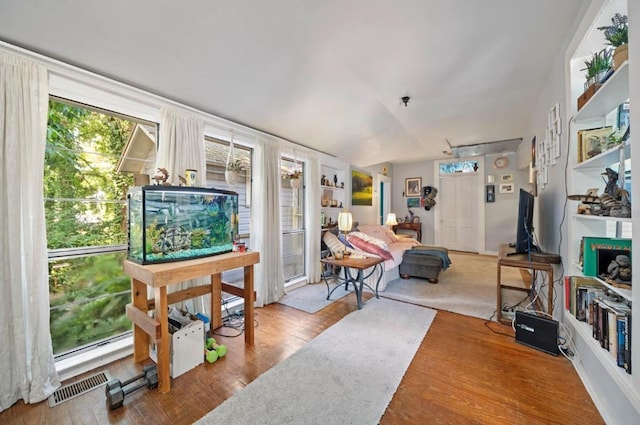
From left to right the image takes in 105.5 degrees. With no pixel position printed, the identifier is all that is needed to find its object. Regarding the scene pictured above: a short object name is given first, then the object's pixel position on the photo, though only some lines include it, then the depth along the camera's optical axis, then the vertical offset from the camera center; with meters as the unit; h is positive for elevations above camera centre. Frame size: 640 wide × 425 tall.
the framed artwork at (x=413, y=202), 7.11 +0.23
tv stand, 2.27 -0.53
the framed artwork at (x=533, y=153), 3.56 +0.84
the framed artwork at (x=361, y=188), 5.38 +0.53
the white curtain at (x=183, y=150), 2.27 +0.60
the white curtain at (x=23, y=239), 1.52 -0.17
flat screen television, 2.54 -0.15
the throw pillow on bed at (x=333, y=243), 3.66 -0.52
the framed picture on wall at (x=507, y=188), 5.86 +0.53
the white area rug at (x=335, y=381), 1.44 -1.21
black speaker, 2.02 -1.06
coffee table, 2.98 -0.72
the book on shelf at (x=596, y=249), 1.49 -0.25
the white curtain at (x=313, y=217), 4.04 -0.10
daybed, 3.67 -0.73
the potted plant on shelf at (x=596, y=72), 1.52 +0.90
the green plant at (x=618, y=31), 1.34 +1.03
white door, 6.27 -0.08
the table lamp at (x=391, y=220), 6.35 -0.25
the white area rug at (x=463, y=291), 3.01 -1.18
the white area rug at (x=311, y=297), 3.09 -1.21
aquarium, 1.80 -0.09
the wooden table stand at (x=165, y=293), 1.67 -0.73
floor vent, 1.60 -1.23
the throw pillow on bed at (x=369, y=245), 3.63 -0.53
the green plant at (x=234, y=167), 2.85 +0.53
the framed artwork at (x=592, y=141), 1.65 +0.48
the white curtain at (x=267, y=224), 3.12 -0.18
